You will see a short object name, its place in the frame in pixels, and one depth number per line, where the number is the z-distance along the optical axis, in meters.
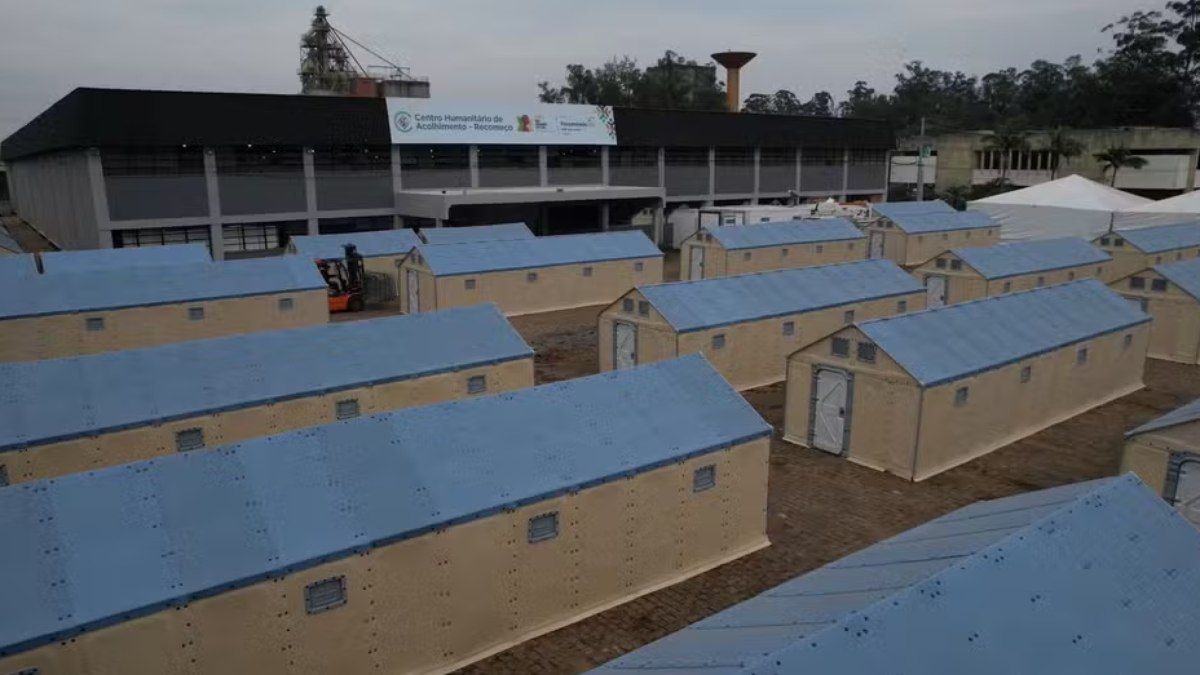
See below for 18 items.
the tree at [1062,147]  66.12
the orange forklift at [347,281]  33.00
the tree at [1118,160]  62.41
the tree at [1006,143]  70.06
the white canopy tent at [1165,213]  44.06
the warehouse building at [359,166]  38.16
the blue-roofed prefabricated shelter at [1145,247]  34.56
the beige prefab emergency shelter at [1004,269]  29.20
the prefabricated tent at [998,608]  5.99
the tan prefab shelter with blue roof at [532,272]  30.56
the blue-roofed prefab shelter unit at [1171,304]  25.17
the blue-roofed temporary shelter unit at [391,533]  8.05
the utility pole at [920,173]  62.69
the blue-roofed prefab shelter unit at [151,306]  22.94
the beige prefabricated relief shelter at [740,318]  21.09
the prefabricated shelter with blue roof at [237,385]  13.26
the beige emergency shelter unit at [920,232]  44.28
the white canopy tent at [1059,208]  47.19
